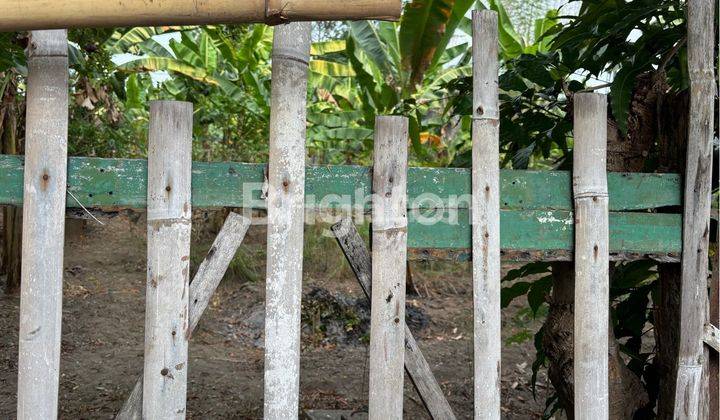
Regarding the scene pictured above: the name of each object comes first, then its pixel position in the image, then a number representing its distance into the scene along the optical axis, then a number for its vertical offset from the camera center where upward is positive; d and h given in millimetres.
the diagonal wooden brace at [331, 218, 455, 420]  2414 -410
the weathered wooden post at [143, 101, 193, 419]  2240 -92
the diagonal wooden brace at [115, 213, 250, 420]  2279 -157
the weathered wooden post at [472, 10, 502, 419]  2436 +19
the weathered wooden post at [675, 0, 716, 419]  2586 +86
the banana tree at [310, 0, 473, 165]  4891 +1410
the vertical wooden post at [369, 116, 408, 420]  2375 -150
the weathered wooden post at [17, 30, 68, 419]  2182 +18
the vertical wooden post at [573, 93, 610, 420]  2516 -89
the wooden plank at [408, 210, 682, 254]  2457 -10
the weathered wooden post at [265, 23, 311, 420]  2293 +40
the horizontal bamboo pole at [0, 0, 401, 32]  1401 +425
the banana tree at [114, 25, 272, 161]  7102 +1568
